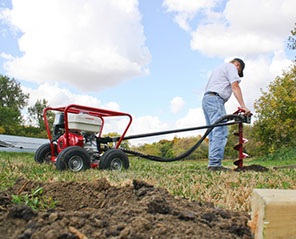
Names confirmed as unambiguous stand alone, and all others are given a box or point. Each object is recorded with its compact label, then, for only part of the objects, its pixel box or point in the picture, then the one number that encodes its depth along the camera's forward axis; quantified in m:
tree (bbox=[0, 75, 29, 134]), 26.65
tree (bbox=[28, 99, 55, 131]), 26.80
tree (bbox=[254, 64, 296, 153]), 13.90
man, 5.01
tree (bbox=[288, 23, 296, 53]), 16.03
